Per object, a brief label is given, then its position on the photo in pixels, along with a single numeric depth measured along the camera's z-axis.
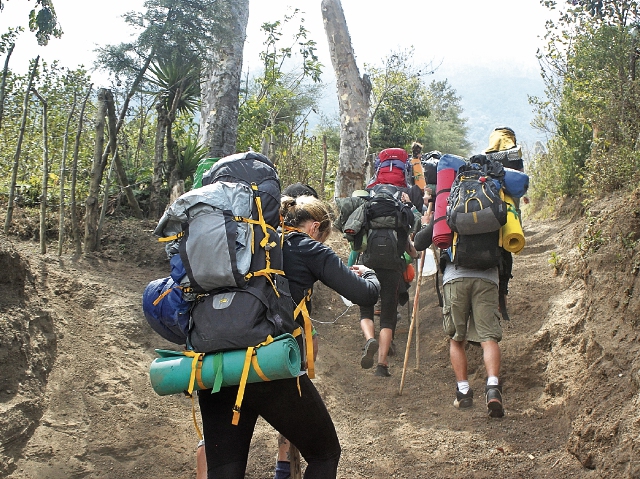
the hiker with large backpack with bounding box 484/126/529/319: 4.89
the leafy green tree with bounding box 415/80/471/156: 27.75
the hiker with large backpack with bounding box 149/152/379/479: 2.40
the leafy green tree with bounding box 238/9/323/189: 10.59
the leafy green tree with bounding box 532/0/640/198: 7.10
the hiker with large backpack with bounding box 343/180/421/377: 5.61
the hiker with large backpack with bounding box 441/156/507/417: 4.36
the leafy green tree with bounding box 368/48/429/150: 19.53
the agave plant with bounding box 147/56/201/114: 7.30
